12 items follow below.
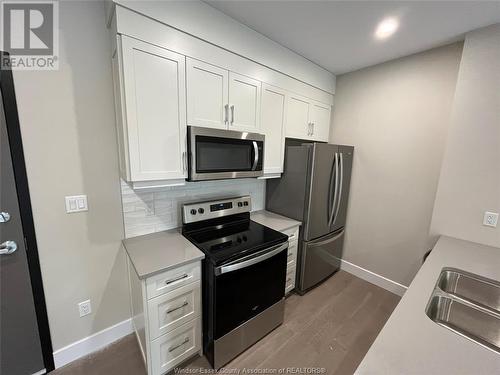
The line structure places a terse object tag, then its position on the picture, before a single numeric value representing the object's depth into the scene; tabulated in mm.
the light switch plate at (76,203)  1390
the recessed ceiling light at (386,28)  1539
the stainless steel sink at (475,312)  998
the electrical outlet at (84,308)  1521
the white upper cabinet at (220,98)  1475
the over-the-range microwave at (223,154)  1506
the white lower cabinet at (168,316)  1282
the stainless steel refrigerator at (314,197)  2088
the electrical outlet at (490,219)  1595
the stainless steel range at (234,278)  1400
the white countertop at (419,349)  667
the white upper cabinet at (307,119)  2189
